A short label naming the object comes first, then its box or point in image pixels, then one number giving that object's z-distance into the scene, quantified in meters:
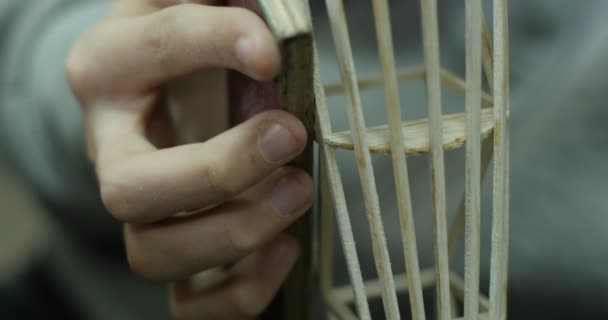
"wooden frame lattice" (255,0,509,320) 0.28
